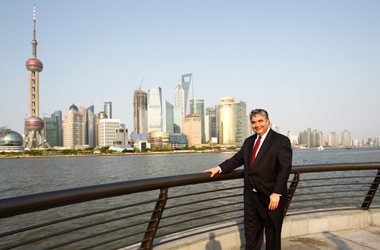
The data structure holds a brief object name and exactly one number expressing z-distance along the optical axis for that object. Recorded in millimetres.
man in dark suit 2832
